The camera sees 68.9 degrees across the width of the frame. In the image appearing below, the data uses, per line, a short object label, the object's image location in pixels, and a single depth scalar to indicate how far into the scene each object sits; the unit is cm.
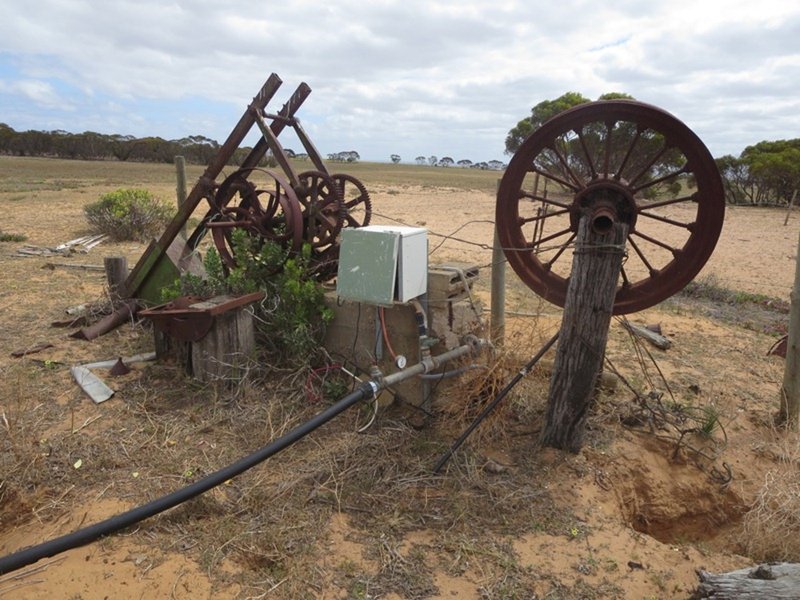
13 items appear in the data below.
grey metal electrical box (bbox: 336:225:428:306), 358
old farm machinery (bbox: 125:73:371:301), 472
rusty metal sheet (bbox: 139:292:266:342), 420
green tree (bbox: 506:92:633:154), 2572
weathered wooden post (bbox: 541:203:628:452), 327
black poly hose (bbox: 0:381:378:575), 229
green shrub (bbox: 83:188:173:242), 1188
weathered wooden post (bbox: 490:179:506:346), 479
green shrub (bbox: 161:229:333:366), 434
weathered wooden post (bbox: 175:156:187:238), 711
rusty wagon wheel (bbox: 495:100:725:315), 343
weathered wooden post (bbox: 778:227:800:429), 416
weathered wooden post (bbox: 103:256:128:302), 609
